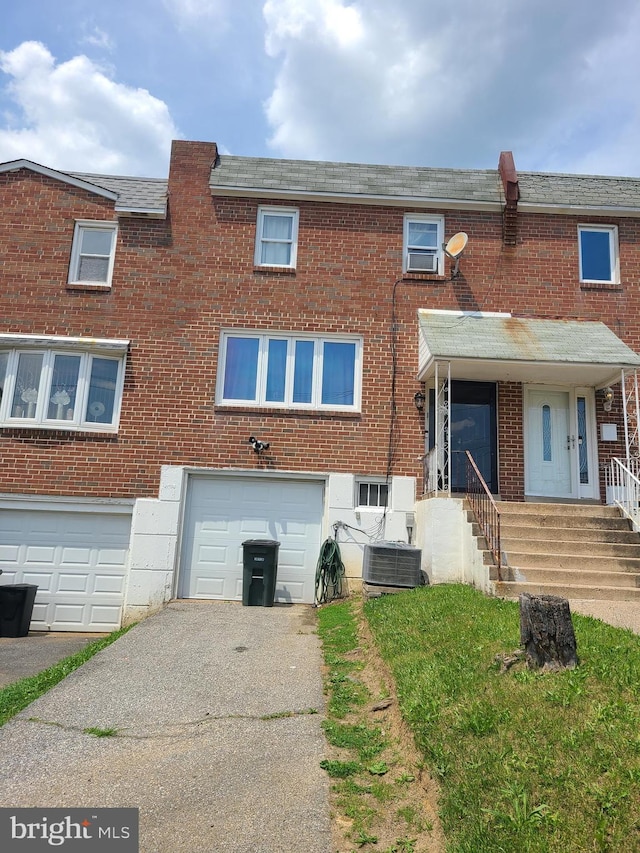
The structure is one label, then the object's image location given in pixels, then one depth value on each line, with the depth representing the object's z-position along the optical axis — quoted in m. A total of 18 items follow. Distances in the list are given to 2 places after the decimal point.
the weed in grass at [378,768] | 3.67
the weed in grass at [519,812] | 2.59
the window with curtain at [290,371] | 10.92
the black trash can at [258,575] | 9.87
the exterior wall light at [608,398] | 10.46
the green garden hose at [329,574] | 10.08
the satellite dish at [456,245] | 10.79
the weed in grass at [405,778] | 3.51
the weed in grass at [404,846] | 2.90
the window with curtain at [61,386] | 10.65
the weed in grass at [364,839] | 2.99
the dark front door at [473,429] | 10.67
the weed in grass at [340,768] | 3.69
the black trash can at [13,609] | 9.56
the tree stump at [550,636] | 4.21
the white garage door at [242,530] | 10.40
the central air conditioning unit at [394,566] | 8.83
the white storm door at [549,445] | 10.58
